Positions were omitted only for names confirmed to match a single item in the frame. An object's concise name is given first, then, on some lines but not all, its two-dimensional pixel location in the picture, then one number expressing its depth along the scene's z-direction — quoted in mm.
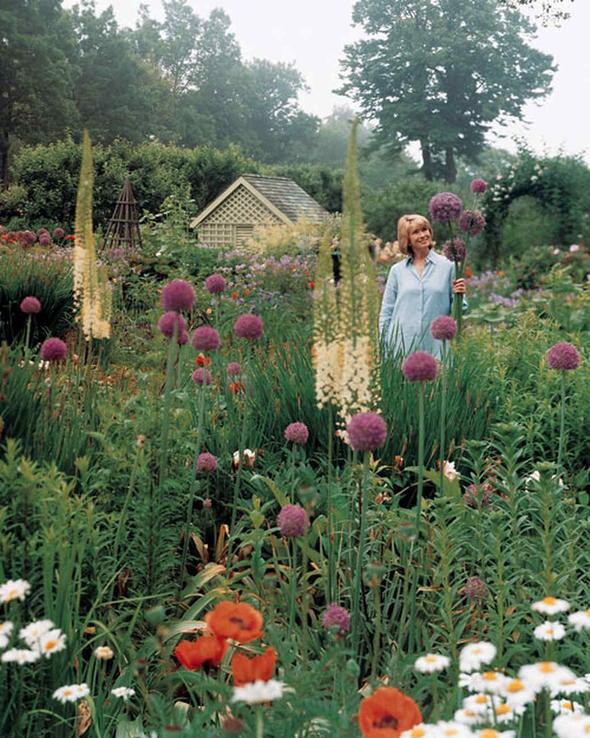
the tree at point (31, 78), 33531
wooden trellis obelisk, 14712
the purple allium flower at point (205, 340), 2824
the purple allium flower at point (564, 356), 2812
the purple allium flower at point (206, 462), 2949
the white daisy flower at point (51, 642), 1642
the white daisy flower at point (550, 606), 1489
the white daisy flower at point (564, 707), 1589
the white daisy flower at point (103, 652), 1867
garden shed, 21969
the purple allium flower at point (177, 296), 2461
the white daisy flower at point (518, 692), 1292
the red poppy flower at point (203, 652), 1415
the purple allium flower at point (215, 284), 3551
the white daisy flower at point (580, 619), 1534
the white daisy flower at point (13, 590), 1652
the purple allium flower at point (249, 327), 2719
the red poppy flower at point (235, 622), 1354
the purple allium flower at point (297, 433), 2619
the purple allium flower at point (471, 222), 4930
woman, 5473
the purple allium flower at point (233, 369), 3945
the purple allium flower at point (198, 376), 3259
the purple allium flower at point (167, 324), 2646
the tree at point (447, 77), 40969
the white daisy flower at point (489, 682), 1311
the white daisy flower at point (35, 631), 1659
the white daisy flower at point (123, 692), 1766
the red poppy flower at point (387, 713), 1266
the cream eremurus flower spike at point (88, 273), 2521
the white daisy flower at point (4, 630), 1622
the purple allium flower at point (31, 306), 3392
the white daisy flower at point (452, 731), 1192
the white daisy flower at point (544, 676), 1290
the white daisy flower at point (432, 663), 1483
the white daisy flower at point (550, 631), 1543
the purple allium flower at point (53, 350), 3039
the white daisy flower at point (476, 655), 1422
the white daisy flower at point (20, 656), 1584
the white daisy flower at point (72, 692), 1688
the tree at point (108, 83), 39594
